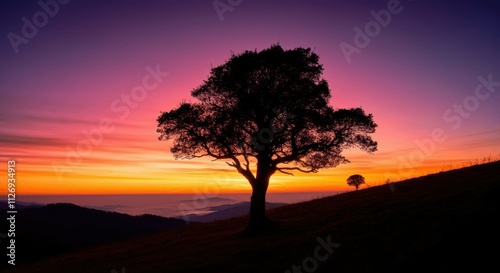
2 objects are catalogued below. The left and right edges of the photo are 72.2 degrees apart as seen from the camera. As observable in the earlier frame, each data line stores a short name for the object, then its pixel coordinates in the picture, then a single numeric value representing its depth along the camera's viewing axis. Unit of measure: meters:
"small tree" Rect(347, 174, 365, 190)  100.25
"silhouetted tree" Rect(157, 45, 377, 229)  32.22
